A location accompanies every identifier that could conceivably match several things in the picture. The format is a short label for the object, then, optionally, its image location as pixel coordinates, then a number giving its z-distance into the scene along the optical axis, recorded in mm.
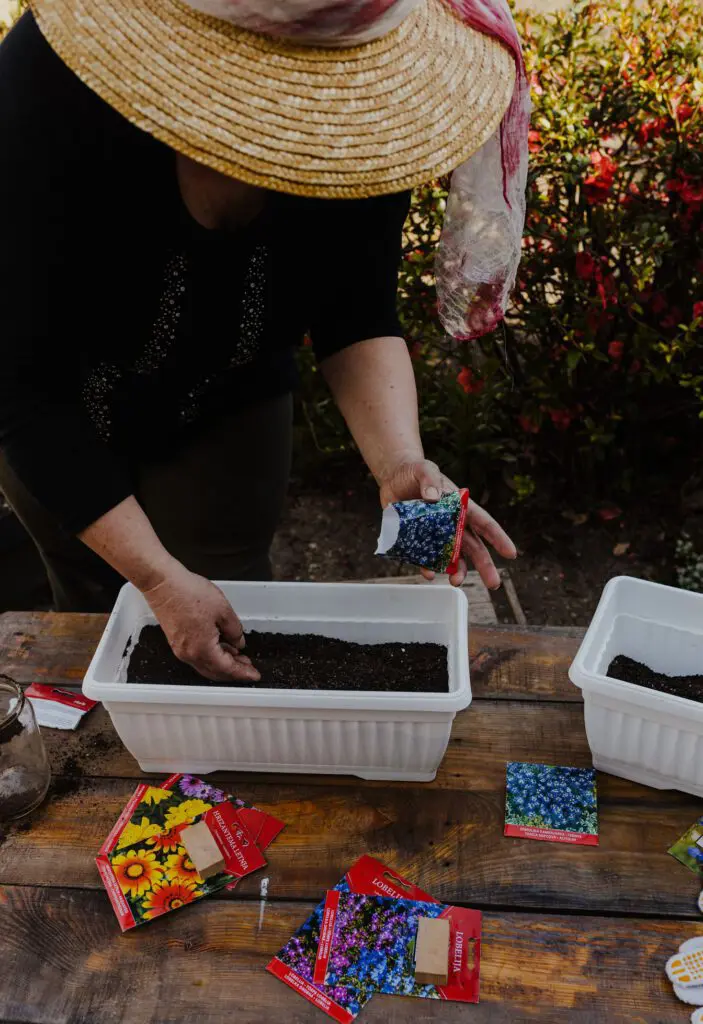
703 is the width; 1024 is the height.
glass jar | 1214
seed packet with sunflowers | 1120
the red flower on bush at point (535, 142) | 2398
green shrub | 2354
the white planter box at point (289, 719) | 1198
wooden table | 1025
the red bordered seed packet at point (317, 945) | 1015
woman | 902
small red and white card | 1406
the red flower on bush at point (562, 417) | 2736
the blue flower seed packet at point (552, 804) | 1210
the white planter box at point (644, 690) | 1196
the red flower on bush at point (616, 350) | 2541
